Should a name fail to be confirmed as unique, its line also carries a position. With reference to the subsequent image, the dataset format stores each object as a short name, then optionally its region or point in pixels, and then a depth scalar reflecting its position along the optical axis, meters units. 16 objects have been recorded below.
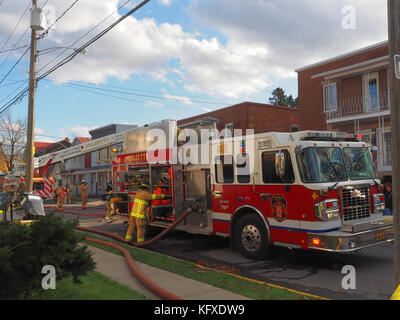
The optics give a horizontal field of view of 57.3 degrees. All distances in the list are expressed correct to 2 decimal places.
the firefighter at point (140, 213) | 9.30
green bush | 3.99
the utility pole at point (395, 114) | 4.37
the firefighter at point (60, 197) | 18.95
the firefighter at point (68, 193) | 25.70
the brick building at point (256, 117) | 25.58
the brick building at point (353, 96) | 18.23
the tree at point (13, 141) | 36.69
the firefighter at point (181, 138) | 9.79
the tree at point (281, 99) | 52.72
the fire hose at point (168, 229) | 8.91
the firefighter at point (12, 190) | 15.98
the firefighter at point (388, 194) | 11.37
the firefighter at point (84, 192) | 20.64
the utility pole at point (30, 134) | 13.10
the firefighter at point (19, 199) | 14.65
